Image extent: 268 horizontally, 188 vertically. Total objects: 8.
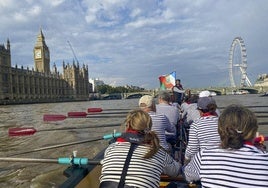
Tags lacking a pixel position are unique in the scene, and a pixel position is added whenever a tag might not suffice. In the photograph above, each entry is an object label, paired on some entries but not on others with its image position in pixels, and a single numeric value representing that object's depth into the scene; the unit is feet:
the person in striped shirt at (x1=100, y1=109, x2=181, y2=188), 5.07
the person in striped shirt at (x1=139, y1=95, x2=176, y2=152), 8.39
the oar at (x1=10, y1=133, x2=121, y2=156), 13.07
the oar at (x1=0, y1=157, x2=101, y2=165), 8.39
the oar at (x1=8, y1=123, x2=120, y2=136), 16.71
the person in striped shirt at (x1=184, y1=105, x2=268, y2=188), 4.03
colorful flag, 22.23
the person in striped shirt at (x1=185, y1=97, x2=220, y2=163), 7.05
